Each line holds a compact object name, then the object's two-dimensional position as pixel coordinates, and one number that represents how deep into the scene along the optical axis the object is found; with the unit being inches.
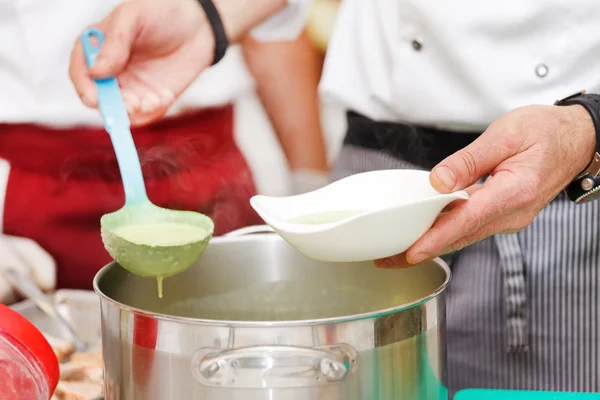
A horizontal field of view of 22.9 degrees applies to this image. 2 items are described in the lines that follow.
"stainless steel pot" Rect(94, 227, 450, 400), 43.4
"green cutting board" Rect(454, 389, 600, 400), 50.3
